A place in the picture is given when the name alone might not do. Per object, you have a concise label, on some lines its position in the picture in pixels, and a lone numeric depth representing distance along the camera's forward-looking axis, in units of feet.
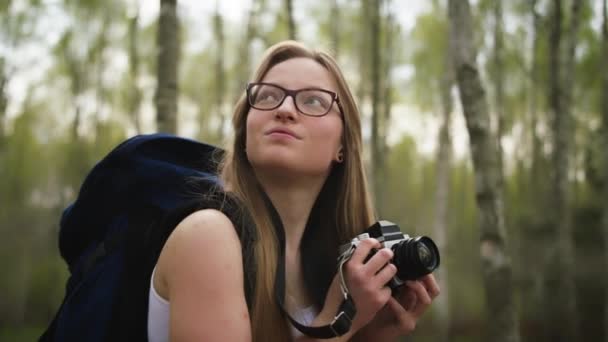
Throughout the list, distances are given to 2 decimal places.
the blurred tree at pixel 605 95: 27.25
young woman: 4.54
